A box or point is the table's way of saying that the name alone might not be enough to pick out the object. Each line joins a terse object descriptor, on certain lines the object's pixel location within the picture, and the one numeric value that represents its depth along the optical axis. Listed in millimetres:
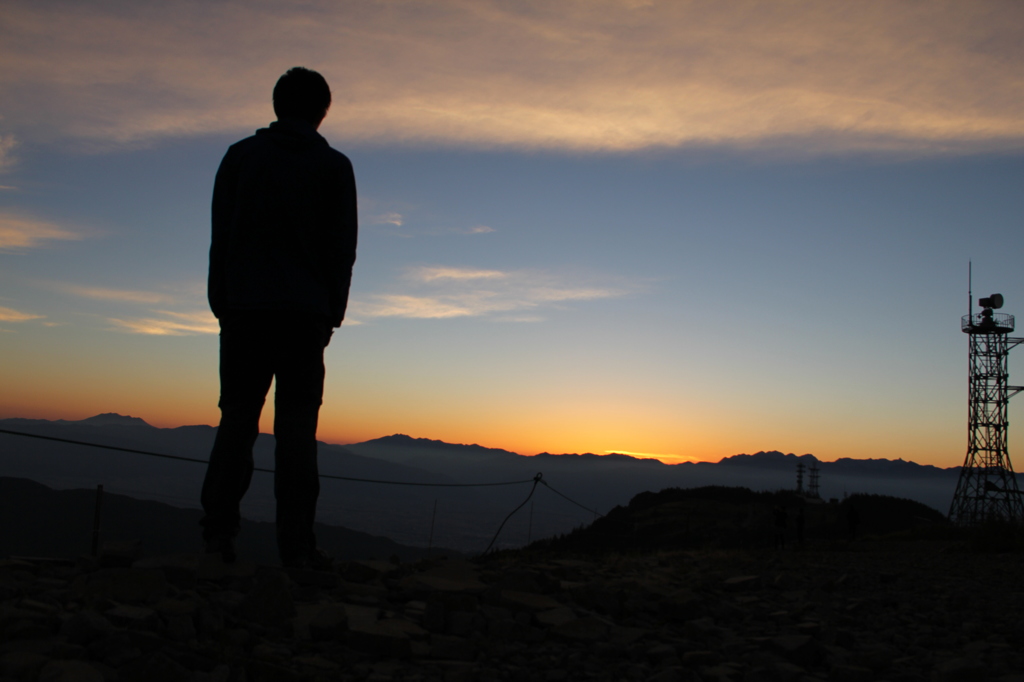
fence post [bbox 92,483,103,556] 4403
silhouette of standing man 3865
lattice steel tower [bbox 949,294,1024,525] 37344
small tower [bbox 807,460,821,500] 57212
